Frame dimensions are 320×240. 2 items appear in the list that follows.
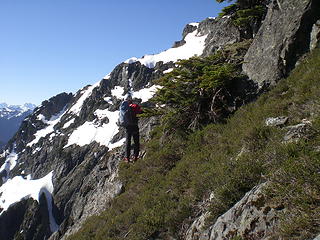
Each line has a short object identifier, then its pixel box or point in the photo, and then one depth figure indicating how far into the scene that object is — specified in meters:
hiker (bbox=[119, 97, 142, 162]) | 12.66
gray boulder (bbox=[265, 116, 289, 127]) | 7.01
